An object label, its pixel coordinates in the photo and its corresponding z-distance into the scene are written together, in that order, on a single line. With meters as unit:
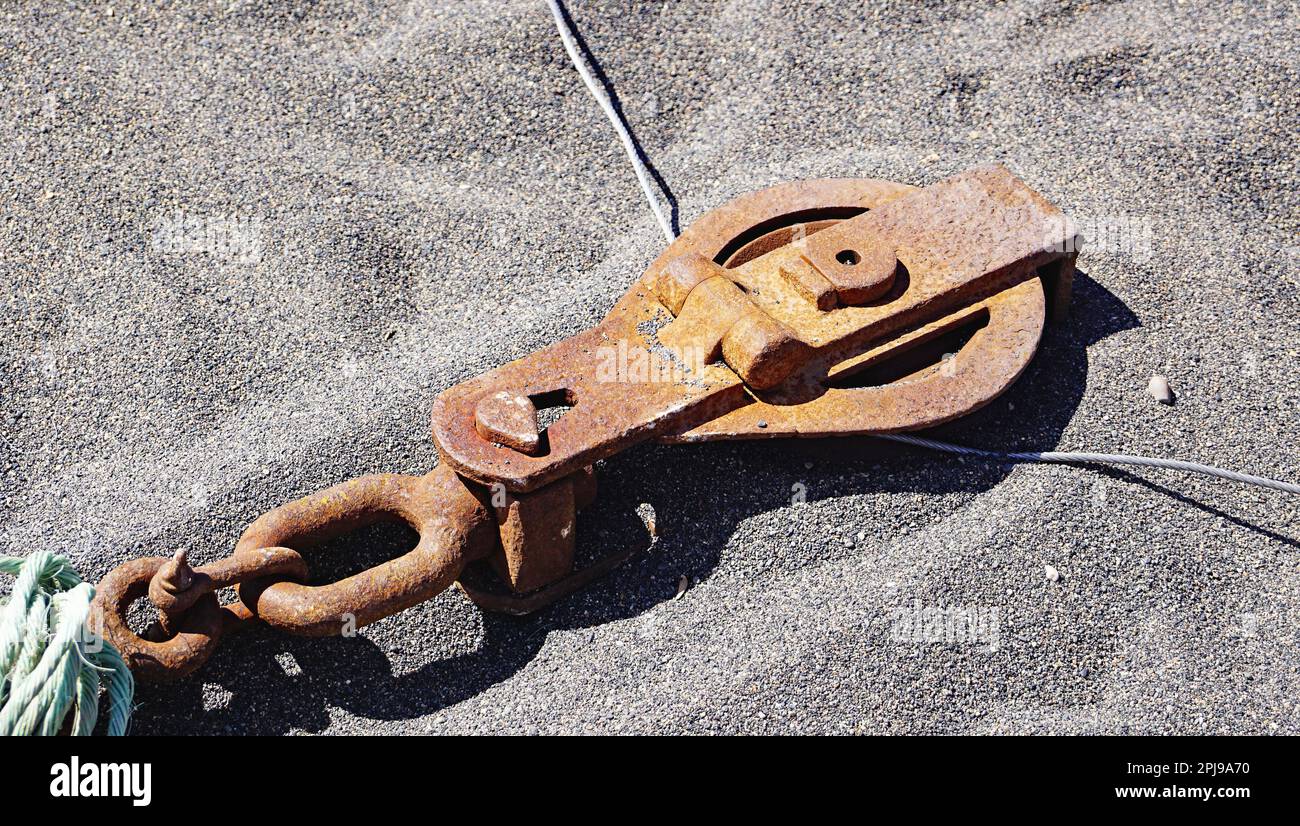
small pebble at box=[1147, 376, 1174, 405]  2.41
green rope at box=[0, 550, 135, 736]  1.86
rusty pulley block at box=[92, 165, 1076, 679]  2.06
